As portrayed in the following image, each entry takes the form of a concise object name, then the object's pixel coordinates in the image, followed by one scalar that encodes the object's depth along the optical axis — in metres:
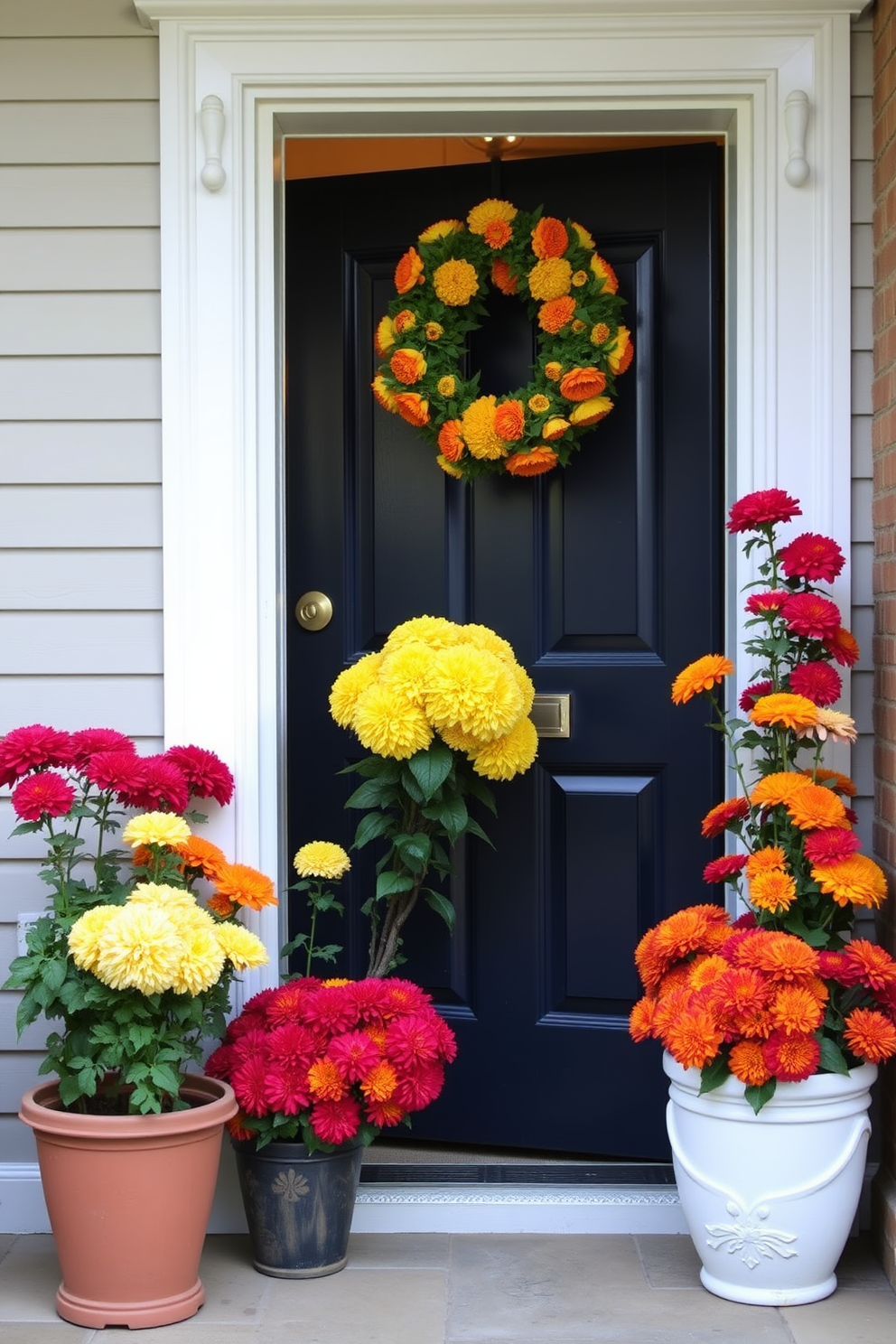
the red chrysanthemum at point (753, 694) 2.40
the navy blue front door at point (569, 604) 2.71
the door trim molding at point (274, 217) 2.51
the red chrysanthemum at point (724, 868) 2.40
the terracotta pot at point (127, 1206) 2.13
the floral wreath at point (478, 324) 2.57
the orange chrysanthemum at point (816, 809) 2.20
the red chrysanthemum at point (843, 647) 2.33
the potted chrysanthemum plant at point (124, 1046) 2.11
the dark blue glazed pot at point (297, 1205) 2.30
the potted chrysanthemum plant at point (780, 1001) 2.12
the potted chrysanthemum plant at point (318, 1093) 2.26
